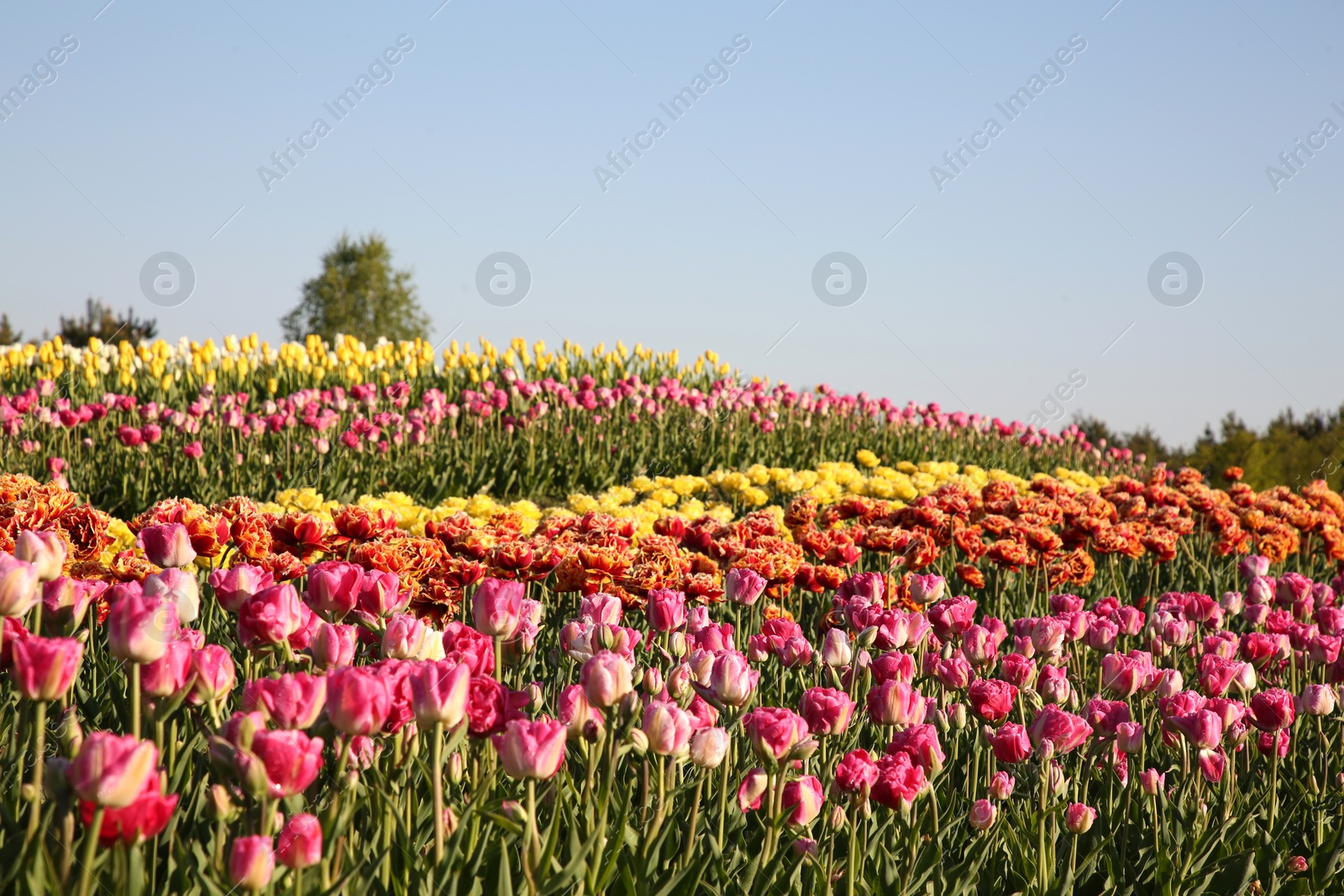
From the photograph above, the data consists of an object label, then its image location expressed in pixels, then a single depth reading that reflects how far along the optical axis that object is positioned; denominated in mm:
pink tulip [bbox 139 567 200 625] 1870
